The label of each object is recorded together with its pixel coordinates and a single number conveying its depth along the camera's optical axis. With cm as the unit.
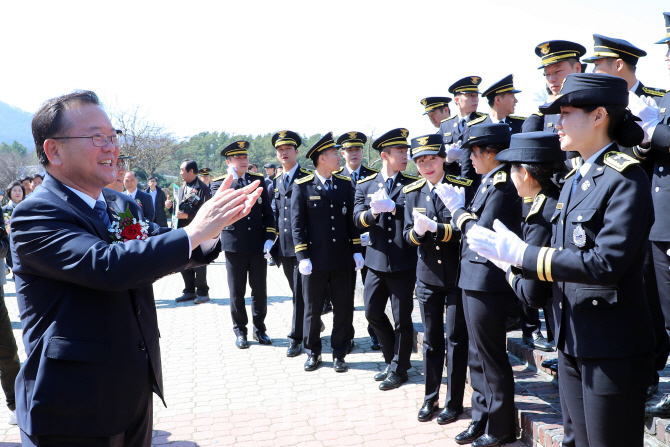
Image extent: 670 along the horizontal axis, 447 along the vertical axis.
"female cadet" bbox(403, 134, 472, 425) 462
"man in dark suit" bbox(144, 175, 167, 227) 1182
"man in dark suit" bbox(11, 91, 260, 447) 212
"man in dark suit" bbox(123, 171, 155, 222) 960
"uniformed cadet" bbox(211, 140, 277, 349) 733
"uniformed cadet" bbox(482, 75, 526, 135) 652
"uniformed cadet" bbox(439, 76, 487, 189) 734
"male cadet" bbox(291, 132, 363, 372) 629
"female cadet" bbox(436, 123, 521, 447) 396
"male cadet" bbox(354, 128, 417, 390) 555
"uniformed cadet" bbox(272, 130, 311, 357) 731
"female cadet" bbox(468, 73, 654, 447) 243
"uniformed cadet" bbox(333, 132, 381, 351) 855
